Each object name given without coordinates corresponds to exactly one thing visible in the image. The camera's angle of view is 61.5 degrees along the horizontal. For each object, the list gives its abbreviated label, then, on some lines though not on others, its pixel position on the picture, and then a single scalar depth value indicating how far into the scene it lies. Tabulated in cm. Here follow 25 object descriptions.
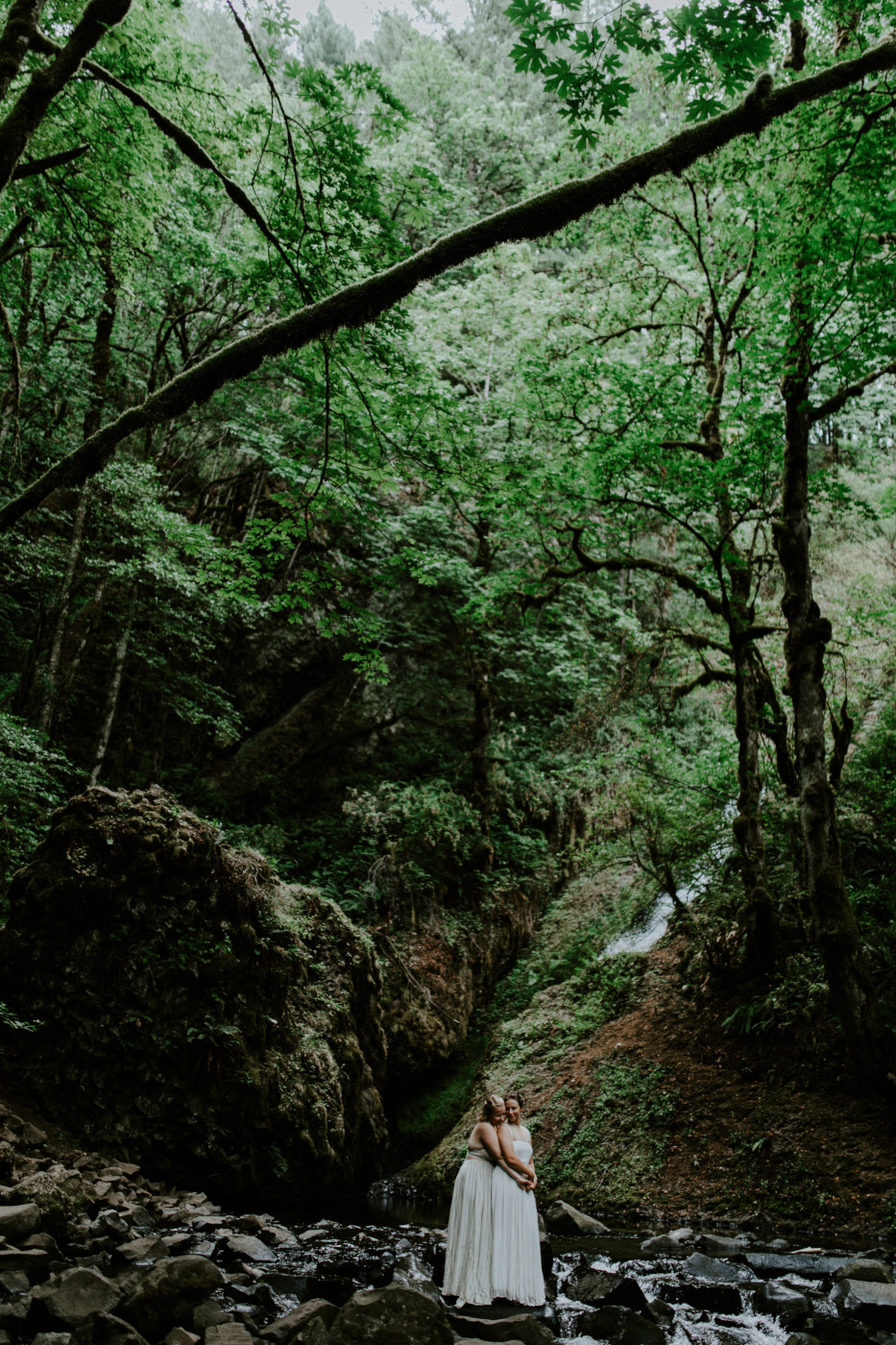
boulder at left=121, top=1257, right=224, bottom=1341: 403
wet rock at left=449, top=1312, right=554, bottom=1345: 435
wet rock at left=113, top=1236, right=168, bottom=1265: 514
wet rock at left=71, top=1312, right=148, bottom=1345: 354
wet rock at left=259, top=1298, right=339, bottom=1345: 393
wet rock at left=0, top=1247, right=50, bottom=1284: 434
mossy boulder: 787
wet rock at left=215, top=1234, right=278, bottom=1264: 591
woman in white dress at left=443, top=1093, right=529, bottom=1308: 549
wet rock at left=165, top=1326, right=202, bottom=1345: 371
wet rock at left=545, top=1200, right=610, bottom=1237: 749
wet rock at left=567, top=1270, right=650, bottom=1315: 506
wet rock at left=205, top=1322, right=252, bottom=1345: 370
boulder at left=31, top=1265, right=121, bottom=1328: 377
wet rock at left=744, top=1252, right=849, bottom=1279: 567
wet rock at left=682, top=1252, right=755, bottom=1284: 563
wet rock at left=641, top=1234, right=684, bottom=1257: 654
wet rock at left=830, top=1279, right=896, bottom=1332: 461
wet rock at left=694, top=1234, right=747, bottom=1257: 630
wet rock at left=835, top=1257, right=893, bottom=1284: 517
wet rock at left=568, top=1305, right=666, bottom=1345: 454
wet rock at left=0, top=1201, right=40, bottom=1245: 480
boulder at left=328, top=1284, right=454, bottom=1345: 387
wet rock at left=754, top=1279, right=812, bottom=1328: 480
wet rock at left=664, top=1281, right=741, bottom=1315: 505
